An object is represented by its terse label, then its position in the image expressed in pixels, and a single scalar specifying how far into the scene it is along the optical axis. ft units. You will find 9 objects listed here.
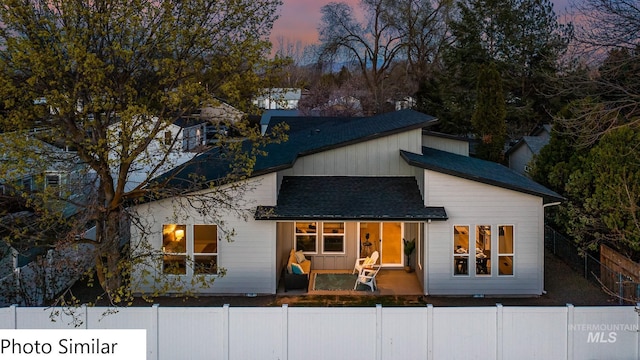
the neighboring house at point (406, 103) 161.06
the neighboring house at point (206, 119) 33.14
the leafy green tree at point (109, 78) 30.30
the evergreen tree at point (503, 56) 127.75
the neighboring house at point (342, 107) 159.74
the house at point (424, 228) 44.70
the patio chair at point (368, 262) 48.49
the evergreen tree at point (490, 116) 102.27
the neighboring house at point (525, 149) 97.30
